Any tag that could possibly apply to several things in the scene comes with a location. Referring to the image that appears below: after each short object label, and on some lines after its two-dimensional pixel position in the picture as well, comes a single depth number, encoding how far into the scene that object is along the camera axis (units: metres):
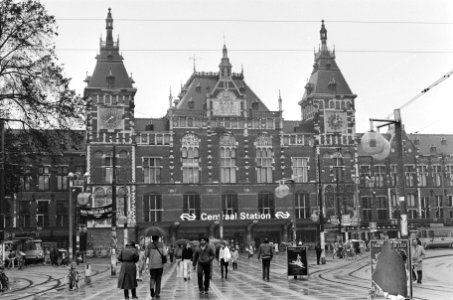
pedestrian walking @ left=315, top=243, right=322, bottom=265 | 38.69
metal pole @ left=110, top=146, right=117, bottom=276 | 29.97
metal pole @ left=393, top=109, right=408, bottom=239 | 15.90
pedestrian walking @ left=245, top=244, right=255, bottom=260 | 48.21
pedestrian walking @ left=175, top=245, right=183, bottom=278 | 25.80
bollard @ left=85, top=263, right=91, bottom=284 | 25.45
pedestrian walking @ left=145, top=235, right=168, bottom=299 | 17.03
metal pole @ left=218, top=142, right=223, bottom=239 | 60.25
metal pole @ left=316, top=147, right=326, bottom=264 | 38.75
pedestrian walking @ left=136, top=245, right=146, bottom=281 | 27.80
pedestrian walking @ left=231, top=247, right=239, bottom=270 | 34.47
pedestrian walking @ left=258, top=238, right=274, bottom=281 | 24.67
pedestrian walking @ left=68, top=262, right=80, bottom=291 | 22.42
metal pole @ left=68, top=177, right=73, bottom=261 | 33.36
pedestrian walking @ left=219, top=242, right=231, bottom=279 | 26.42
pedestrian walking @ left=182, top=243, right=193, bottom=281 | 24.22
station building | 62.00
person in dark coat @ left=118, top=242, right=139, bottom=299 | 16.53
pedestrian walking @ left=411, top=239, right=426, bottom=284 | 22.61
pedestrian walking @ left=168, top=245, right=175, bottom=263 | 44.98
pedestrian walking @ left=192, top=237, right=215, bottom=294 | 19.59
